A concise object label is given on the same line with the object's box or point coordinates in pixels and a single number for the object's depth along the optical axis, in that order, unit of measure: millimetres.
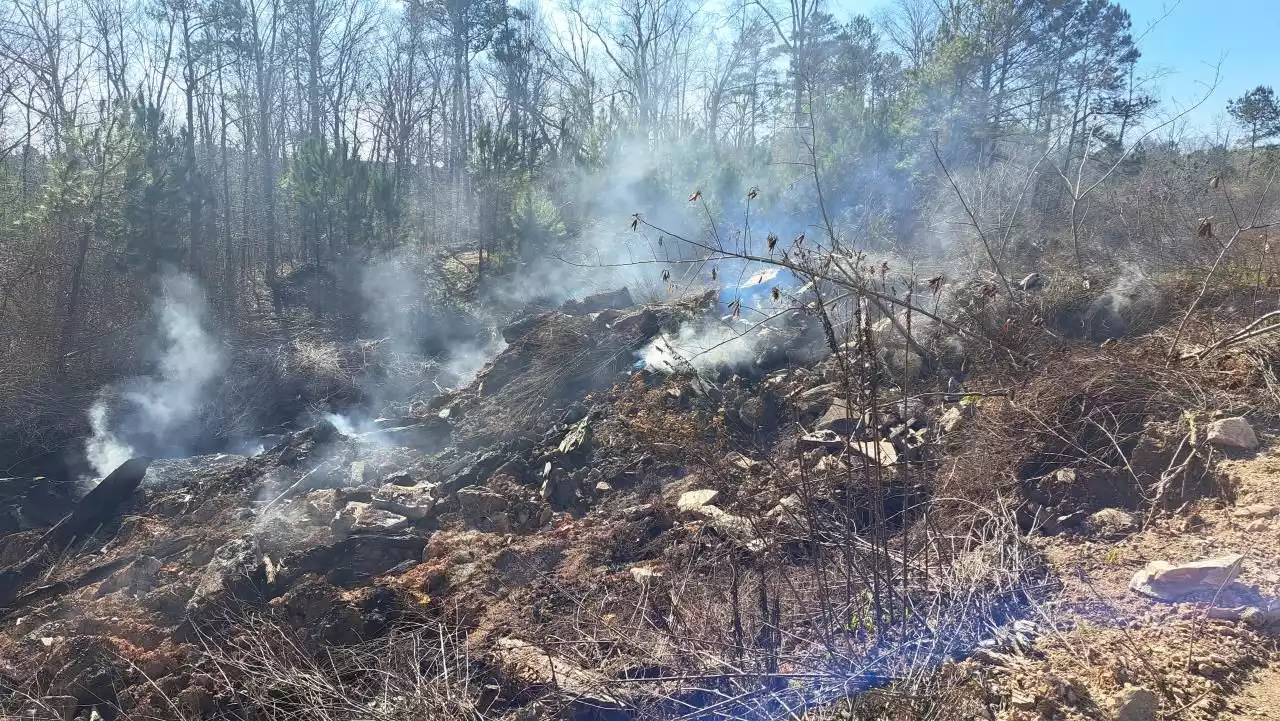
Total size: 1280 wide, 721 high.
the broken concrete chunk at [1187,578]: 3049
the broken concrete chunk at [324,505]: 6574
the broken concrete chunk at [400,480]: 7945
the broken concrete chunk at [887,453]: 5464
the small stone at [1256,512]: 3641
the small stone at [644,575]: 4535
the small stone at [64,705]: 4250
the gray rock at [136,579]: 5734
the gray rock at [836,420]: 6758
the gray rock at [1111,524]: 4000
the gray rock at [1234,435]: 4254
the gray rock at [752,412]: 7938
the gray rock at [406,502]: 6801
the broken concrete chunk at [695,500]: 5805
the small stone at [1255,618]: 2887
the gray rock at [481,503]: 6840
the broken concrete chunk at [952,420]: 5714
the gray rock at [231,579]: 5145
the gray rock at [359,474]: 8344
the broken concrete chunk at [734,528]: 4535
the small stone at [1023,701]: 2713
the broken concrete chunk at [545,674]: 3238
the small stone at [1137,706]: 2500
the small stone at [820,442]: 6324
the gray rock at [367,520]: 6293
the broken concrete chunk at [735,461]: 5996
